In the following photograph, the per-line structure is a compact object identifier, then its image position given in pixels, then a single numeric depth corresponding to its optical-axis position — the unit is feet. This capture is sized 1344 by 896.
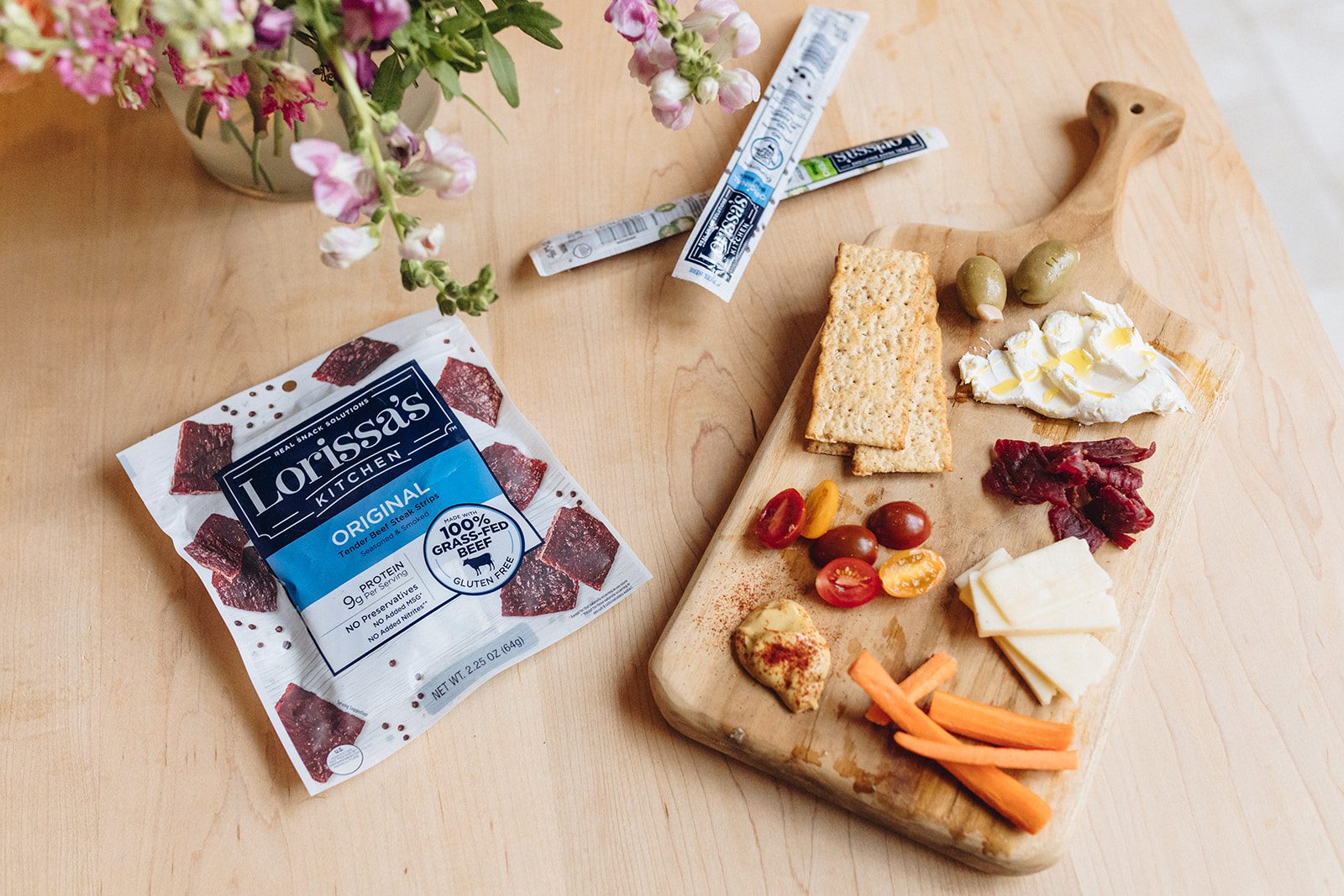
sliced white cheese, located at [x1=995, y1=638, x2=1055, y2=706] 1.93
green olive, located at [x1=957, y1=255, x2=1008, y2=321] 2.13
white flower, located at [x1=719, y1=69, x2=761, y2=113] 1.72
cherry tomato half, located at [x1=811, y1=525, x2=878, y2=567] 2.00
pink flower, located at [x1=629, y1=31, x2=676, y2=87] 1.72
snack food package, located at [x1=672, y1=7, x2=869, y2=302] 2.20
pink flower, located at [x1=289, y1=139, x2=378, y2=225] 1.52
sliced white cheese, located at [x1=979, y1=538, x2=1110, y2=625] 1.95
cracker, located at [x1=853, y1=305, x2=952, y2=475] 2.06
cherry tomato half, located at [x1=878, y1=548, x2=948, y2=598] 1.99
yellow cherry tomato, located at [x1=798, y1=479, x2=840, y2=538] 2.02
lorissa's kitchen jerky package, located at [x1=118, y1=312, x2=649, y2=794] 1.95
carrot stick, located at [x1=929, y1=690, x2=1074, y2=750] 1.89
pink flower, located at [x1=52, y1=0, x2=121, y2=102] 1.44
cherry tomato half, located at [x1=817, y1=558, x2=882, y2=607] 1.99
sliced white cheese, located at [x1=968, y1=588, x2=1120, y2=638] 1.94
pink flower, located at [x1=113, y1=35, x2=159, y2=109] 1.50
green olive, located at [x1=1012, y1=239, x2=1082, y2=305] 2.15
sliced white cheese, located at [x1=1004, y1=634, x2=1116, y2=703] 1.92
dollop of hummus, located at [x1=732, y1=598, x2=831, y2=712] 1.92
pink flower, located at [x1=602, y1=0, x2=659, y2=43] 1.67
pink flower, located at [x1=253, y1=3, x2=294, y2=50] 1.51
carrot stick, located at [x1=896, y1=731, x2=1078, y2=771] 1.87
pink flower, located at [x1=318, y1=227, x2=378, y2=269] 1.55
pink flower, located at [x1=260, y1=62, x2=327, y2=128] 1.71
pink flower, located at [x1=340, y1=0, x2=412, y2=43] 1.50
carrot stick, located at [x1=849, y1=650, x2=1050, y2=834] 1.85
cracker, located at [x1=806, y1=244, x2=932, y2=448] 2.06
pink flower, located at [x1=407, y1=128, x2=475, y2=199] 1.58
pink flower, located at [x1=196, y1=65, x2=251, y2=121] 1.60
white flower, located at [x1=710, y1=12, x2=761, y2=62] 1.71
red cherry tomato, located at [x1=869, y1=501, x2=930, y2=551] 2.01
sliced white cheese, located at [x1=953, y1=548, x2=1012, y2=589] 1.99
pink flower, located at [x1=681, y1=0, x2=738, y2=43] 1.72
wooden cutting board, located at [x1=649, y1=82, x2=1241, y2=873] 1.90
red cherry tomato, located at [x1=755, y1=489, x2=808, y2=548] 2.02
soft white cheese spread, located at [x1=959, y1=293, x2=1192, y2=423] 2.09
